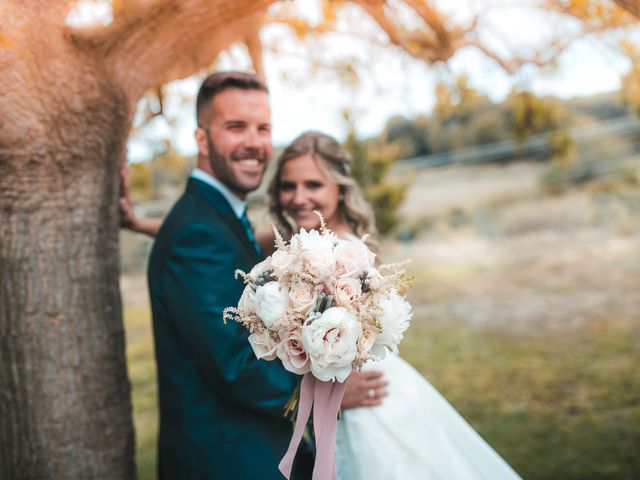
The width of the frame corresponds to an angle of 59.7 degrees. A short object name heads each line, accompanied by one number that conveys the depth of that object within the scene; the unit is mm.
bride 2469
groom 2150
